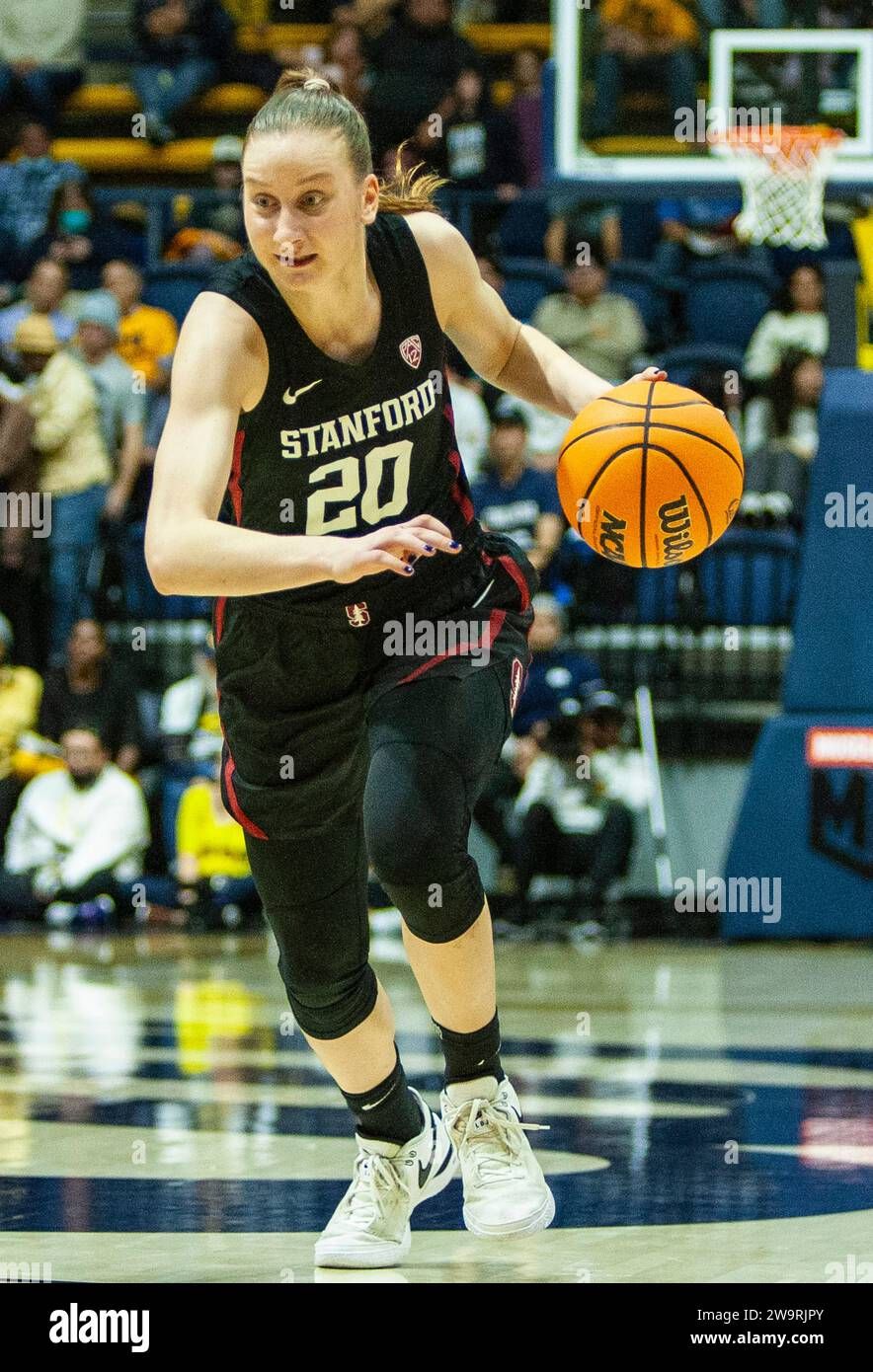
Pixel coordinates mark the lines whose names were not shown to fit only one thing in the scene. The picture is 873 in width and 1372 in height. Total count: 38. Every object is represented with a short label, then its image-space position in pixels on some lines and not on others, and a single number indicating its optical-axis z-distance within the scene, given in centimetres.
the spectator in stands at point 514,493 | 1154
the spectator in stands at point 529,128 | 1498
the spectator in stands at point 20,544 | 1248
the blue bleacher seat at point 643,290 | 1370
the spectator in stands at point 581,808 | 1091
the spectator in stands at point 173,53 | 1622
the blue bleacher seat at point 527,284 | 1380
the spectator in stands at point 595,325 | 1281
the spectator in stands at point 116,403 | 1268
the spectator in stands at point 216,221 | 1454
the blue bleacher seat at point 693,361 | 1266
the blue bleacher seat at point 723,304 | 1370
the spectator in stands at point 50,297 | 1334
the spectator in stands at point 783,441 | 1184
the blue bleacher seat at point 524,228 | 1496
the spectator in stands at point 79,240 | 1446
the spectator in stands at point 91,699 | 1175
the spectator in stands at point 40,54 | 1648
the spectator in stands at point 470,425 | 1234
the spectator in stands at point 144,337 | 1318
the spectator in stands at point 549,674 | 1122
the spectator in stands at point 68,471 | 1253
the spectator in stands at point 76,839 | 1132
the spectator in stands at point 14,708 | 1173
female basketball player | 378
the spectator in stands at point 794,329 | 1273
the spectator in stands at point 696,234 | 1407
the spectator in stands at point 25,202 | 1462
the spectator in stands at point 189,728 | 1155
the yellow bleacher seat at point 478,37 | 1678
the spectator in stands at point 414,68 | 1471
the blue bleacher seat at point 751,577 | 1166
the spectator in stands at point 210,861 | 1108
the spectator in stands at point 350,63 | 1485
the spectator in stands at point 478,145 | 1456
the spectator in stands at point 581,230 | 1420
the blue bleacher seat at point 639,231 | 1463
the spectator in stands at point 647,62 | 1082
